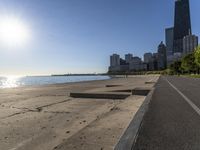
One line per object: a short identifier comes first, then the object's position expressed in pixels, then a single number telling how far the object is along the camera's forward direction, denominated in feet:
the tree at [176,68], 260.26
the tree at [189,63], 180.89
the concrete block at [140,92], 34.51
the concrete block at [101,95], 33.30
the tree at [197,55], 128.60
